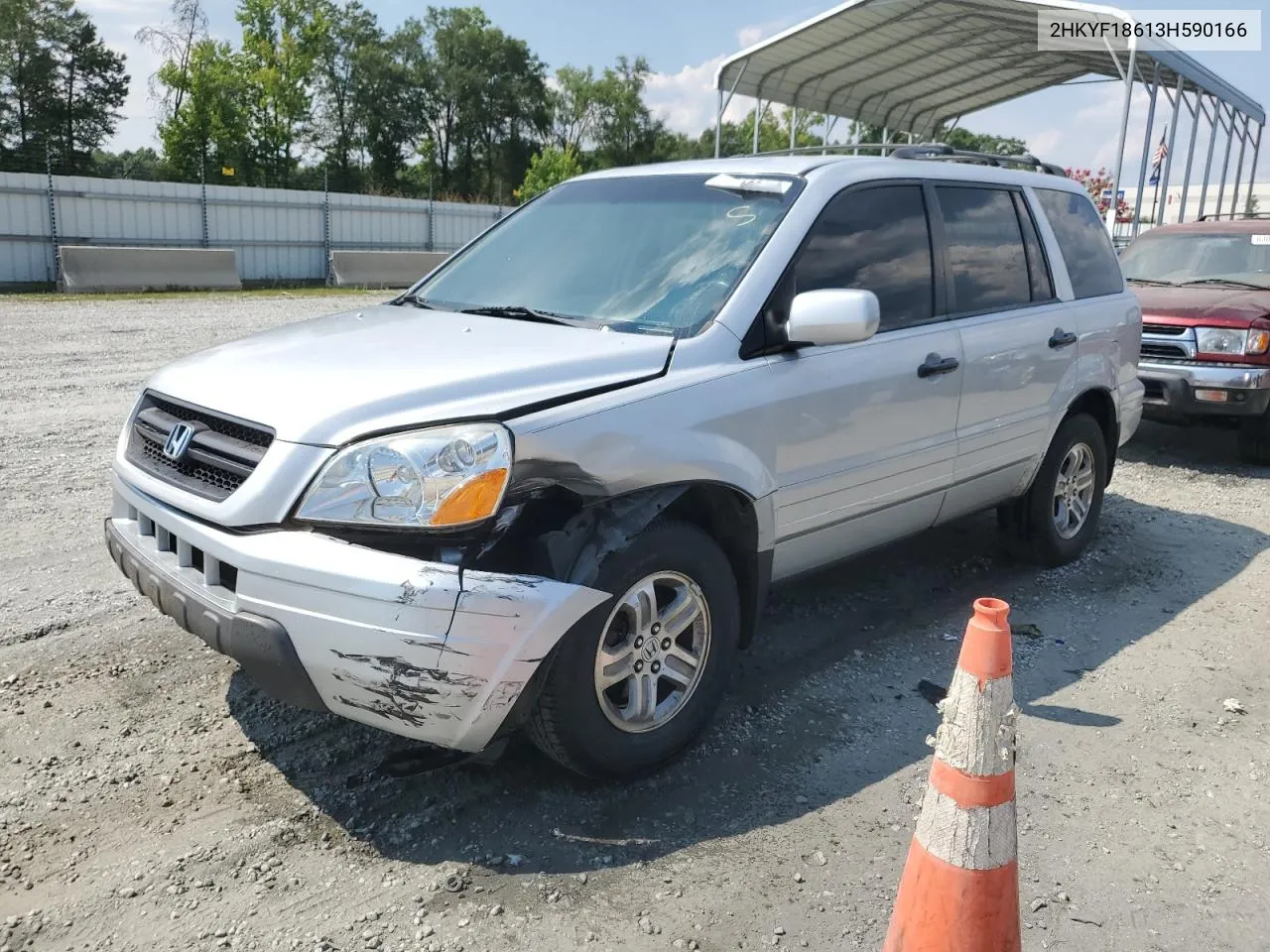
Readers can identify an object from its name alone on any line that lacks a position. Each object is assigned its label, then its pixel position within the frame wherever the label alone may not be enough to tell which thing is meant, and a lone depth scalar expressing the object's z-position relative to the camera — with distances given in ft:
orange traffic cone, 7.45
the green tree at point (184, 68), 150.92
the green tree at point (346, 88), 201.57
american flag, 71.06
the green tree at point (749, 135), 208.45
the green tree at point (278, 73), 165.37
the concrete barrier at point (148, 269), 61.16
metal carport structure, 64.28
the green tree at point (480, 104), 211.20
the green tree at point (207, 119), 154.81
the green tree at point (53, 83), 160.66
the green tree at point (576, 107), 239.30
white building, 106.73
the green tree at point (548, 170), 173.27
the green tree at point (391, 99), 202.39
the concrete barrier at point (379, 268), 76.95
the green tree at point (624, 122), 238.48
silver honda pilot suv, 8.89
